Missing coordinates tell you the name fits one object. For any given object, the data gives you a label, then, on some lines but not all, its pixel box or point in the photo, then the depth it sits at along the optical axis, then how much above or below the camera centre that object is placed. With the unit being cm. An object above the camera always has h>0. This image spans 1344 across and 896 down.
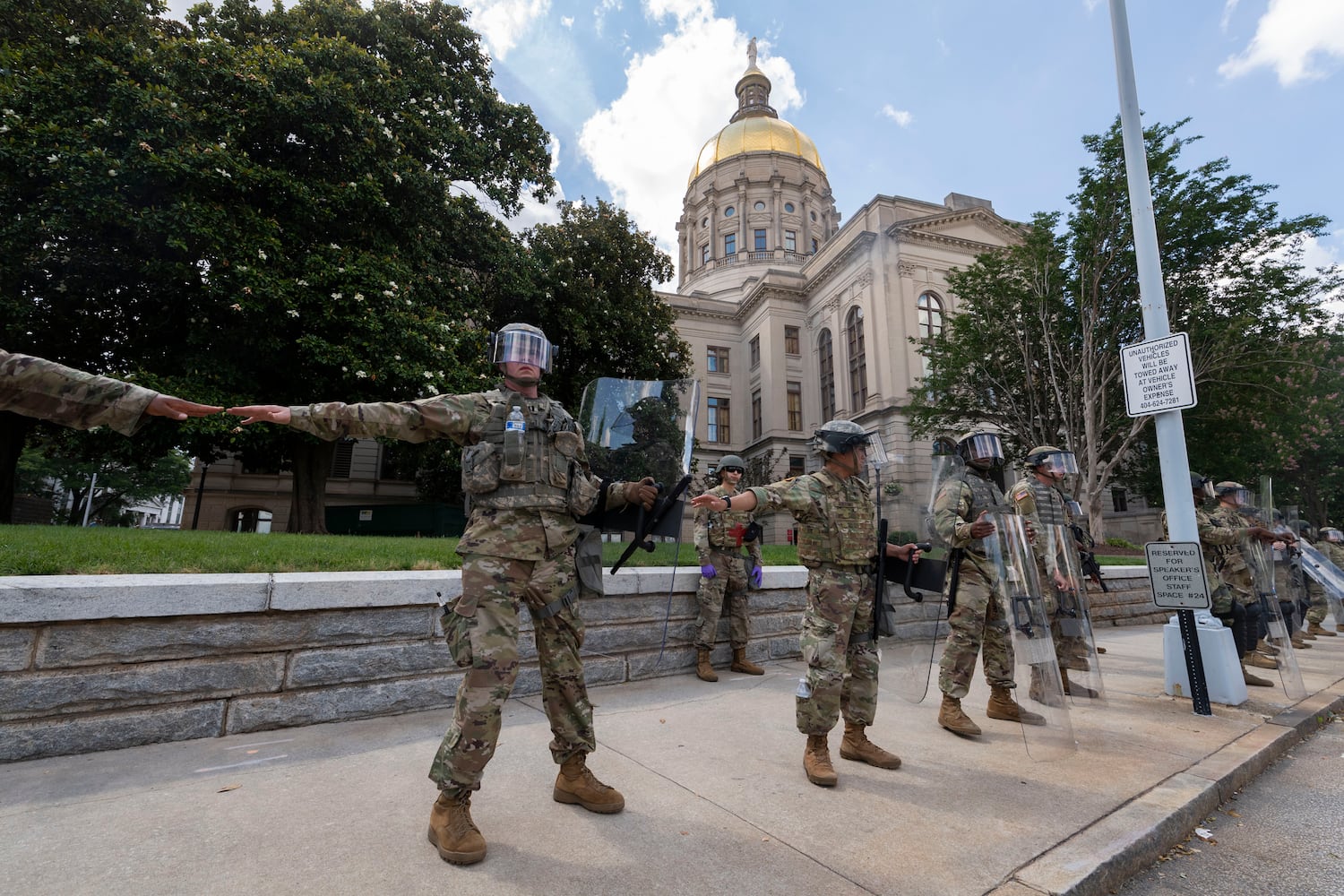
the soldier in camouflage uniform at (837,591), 366 -27
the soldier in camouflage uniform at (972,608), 458 -45
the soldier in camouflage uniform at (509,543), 276 +0
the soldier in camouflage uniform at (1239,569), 658 -19
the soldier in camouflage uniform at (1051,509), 530 +36
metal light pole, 558 +245
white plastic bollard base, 548 -99
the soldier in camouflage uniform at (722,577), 624 -33
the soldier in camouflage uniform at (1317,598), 1091 -79
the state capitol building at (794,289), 3384 +1617
